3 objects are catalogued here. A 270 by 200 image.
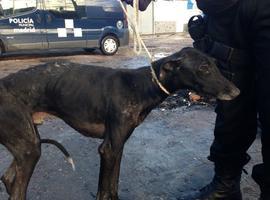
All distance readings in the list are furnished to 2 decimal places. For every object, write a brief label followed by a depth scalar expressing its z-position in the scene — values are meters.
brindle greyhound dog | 1.92
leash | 2.14
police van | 7.96
